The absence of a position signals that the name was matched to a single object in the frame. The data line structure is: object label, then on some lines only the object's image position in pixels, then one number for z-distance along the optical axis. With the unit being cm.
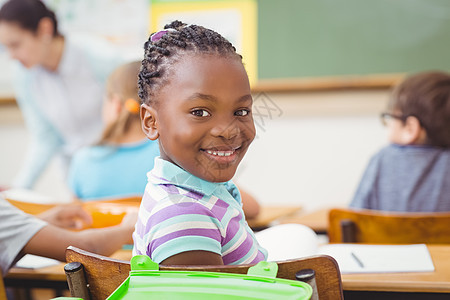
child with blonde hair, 216
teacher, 285
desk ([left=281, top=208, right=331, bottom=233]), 196
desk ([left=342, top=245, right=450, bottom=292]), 127
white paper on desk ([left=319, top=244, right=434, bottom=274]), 135
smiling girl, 110
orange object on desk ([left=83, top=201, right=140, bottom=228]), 167
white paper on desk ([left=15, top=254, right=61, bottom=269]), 148
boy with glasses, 207
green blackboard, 340
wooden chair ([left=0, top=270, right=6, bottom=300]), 131
